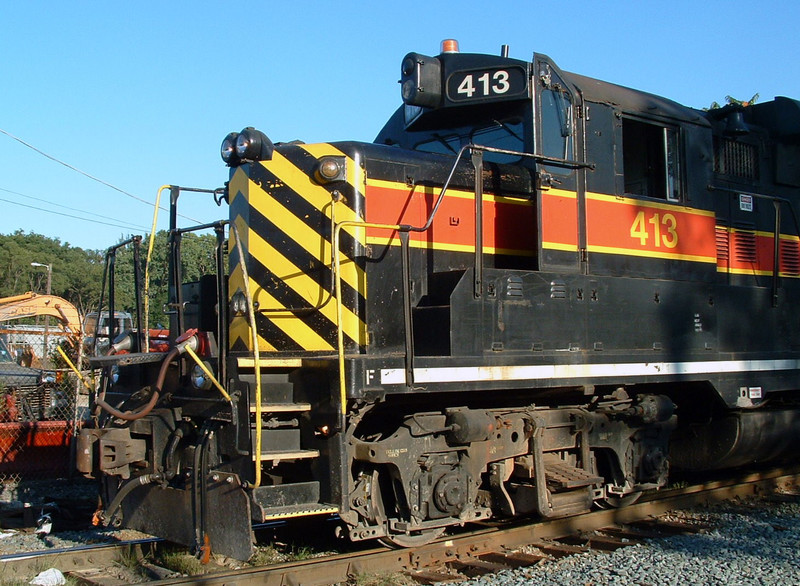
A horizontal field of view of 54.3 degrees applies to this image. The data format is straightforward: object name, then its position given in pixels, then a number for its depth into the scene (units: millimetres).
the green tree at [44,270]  52688
